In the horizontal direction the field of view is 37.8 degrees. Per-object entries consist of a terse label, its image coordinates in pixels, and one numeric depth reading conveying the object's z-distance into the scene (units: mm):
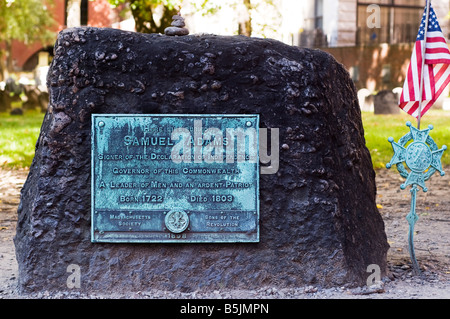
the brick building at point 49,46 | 40062
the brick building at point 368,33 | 27578
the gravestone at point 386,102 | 19969
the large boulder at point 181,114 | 4602
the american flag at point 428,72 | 5289
